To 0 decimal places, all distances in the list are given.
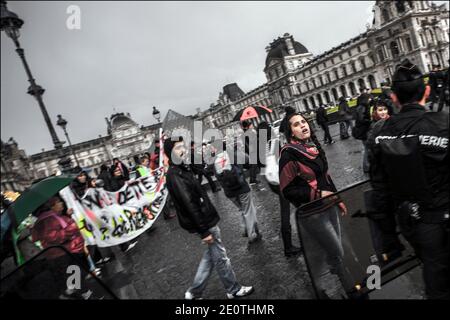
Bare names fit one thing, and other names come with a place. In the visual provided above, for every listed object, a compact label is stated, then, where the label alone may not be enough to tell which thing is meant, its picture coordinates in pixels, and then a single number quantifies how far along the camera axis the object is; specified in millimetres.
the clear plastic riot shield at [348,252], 2203
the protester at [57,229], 3742
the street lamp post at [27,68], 8891
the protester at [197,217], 3197
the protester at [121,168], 8875
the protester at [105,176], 8750
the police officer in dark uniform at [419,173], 1808
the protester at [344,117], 12062
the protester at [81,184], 6796
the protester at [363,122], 6641
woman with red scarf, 2268
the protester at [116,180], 8477
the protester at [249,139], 6741
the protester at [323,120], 13127
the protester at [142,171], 7781
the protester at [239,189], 4859
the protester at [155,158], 8602
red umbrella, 6814
